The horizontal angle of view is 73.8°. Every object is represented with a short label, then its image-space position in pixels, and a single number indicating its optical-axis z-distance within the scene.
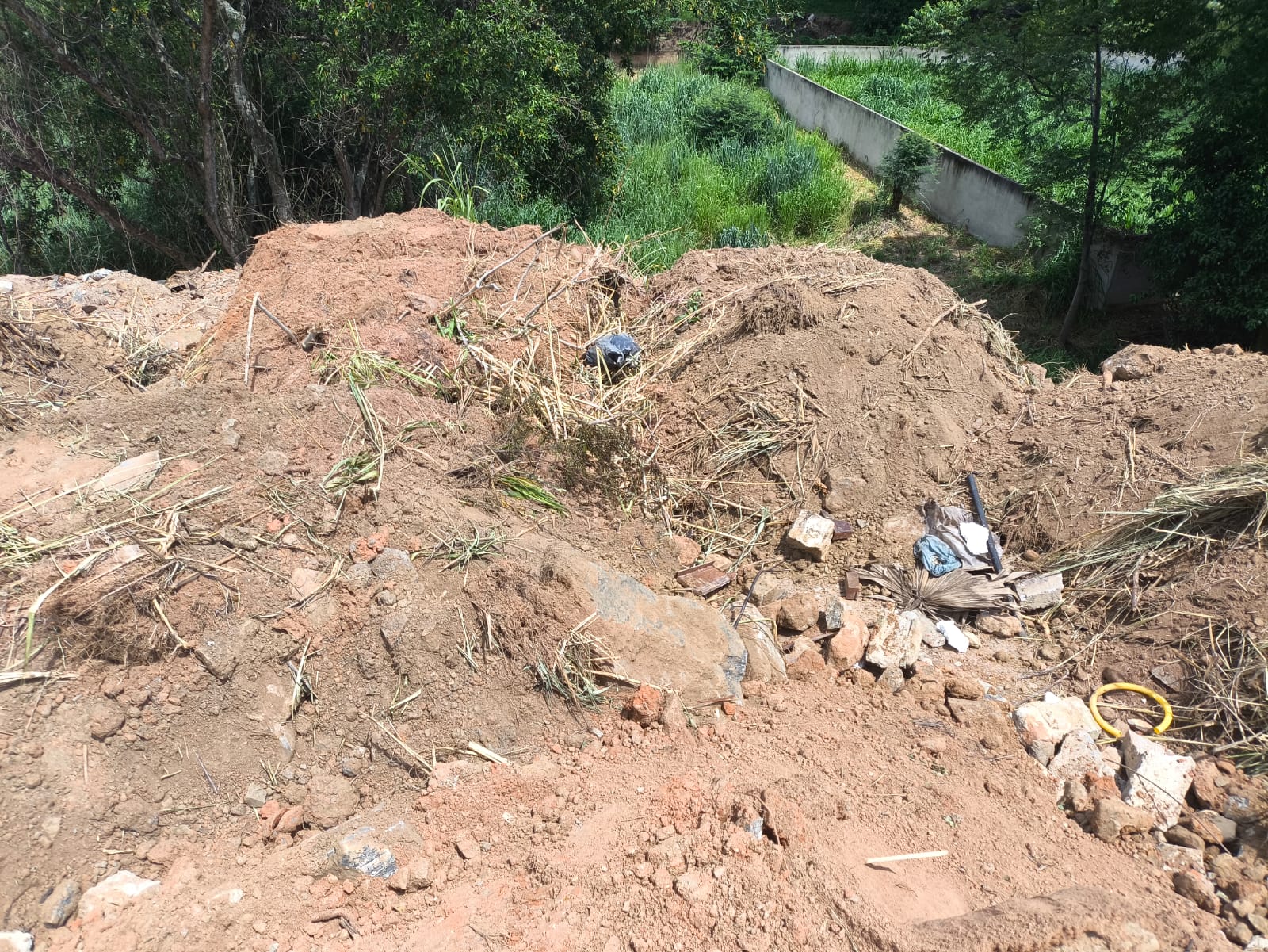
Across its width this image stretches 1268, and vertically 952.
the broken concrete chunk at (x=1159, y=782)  2.88
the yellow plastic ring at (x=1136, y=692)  3.26
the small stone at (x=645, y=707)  3.15
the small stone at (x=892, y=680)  3.45
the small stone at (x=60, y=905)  2.42
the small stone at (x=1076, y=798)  2.93
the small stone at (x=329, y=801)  2.83
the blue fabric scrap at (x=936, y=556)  4.09
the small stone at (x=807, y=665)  3.52
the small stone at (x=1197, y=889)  2.54
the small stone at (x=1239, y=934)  2.41
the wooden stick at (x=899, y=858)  2.61
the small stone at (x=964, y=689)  3.41
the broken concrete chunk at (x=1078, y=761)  3.07
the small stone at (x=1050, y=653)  3.69
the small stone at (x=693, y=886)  2.41
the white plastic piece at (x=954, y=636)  3.76
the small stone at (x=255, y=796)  2.83
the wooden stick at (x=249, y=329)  4.30
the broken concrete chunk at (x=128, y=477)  3.39
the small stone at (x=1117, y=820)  2.79
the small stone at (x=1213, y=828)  2.78
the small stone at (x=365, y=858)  2.57
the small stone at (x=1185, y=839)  2.76
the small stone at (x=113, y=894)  2.45
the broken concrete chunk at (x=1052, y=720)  3.22
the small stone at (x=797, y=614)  3.74
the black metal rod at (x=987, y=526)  4.12
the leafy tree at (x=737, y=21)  8.29
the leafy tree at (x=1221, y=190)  6.08
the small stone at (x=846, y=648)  3.54
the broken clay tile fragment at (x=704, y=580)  4.05
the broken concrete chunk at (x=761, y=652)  3.49
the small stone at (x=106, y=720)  2.77
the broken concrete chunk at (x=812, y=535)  4.20
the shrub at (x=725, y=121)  12.01
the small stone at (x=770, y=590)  3.96
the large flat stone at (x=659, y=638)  3.29
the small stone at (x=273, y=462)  3.58
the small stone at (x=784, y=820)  2.57
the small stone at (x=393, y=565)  3.31
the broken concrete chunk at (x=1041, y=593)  3.91
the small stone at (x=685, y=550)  4.24
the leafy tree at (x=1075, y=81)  6.70
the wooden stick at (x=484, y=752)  3.00
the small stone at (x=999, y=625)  3.85
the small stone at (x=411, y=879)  2.55
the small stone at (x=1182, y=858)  2.69
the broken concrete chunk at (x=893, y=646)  3.51
